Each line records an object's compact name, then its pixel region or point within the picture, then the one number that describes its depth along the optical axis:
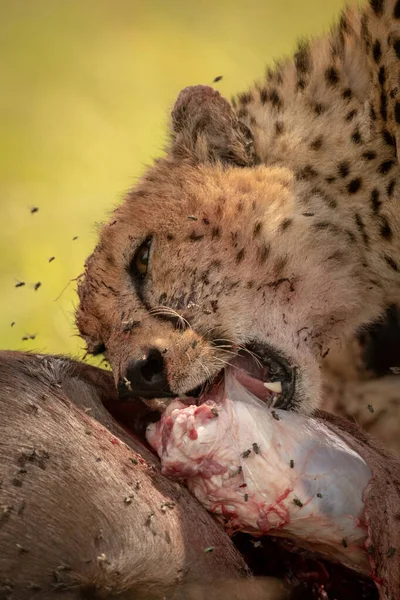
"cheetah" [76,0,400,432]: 5.35
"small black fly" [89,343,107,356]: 5.38
